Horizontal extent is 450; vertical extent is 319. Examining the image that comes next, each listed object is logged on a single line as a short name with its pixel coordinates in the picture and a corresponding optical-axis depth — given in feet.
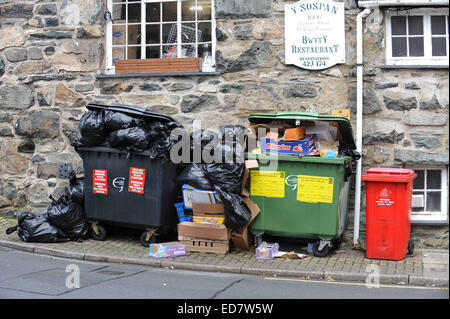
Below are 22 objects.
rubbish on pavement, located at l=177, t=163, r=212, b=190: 23.35
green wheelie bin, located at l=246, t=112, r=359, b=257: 22.76
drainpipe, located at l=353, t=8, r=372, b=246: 25.55
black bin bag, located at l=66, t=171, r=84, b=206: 25.95
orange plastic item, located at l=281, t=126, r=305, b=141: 23.26
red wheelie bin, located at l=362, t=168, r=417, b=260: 22.40
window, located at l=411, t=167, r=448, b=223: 25.70
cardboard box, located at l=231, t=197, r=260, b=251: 23.47
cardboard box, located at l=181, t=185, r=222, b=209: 23.36
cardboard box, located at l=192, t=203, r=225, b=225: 23.41
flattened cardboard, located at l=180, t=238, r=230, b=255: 23.48
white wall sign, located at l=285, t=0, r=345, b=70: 26.21
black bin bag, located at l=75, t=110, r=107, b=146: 24.67
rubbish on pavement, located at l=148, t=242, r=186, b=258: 23.04
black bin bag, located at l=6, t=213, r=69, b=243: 25.03
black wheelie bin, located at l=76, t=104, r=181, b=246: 23.98
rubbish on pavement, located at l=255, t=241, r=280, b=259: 22.91
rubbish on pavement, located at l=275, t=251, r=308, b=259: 23.03
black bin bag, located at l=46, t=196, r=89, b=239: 25.25
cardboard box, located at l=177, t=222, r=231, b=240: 23.32
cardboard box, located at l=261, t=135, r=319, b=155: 23.17
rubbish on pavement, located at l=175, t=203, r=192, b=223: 24.27
